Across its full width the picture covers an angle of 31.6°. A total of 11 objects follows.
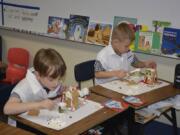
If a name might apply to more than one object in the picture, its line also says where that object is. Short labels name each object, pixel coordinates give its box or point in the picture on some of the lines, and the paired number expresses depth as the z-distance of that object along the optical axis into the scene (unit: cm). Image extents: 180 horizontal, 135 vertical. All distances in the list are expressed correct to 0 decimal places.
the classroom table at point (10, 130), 160
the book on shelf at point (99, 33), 338
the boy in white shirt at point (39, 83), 181
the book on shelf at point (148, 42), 314
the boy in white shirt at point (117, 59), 265
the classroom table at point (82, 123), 167
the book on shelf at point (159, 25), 305
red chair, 381
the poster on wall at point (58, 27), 369
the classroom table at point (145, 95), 219
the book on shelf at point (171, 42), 304
